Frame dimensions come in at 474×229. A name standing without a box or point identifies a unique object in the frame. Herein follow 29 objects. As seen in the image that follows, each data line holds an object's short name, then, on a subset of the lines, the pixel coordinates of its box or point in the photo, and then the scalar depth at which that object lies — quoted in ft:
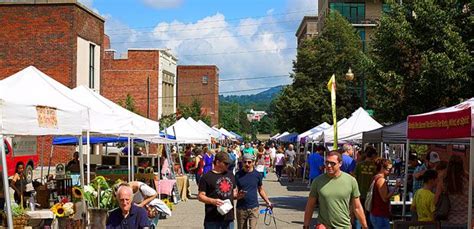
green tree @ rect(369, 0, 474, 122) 66.50
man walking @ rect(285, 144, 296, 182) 125.18
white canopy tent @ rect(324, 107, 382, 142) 78.40
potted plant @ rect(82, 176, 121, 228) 41.01
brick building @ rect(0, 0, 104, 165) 136.77
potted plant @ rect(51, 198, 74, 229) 40.22
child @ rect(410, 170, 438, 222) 32.78
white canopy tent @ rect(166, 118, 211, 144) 104.21
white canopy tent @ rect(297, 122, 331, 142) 110.72
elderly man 24.45
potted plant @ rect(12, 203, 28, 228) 35.22
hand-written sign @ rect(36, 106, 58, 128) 31.30
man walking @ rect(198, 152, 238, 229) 32.65
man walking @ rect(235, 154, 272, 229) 36.11
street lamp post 96.22
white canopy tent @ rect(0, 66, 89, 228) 27.71
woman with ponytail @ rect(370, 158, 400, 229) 37.32
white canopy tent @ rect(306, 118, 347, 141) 84.79
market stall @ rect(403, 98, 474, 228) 26.73
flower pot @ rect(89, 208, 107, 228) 40.91
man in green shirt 28.09
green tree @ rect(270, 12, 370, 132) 162.71
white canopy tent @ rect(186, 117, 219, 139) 113.91
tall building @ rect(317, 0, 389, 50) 252.83
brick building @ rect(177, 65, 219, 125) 430.61
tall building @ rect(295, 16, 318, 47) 369.30
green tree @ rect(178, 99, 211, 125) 271.61
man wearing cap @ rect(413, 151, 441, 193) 43.58
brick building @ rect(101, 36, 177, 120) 251.80
